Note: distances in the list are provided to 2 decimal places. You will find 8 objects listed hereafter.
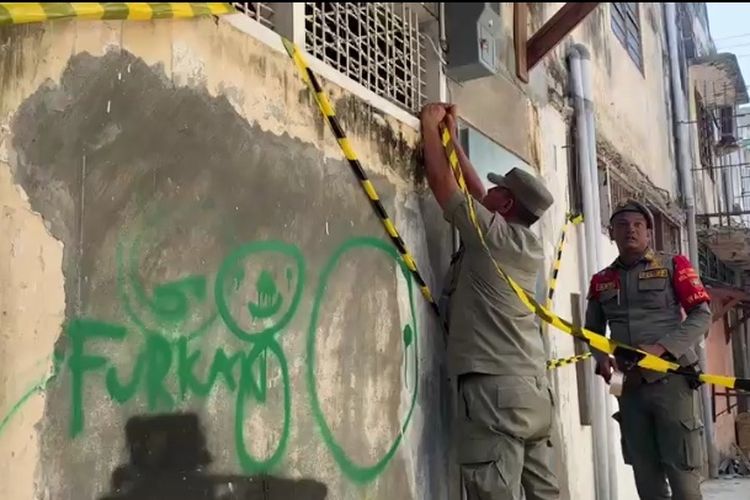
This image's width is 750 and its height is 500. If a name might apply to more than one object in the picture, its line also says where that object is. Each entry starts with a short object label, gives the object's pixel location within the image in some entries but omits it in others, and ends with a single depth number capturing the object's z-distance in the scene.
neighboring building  11.87
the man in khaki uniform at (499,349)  3.50
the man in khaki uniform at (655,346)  4.09
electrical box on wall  4.16
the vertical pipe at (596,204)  5.77
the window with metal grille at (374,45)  3.46
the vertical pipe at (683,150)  10.09
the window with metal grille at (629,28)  8.23
